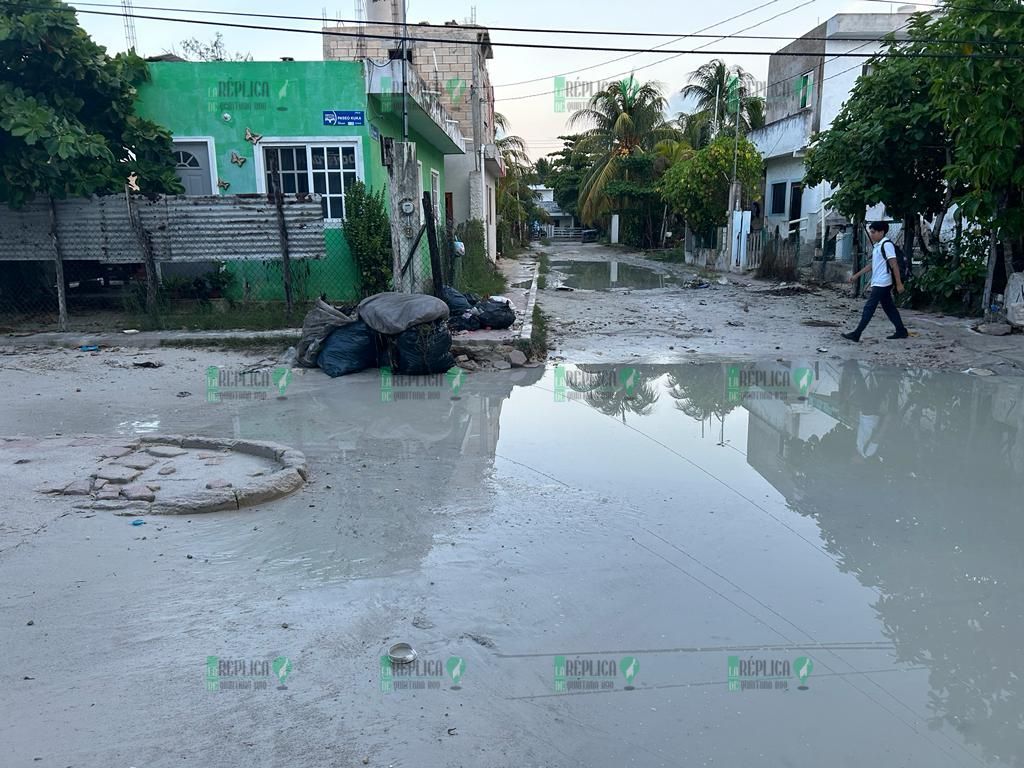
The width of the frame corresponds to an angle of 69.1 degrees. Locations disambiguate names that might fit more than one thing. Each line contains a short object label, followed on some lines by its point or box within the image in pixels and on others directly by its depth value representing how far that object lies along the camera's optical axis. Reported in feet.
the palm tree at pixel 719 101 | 107.76
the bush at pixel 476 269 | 49.67
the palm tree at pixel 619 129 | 123.44
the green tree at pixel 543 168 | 246.88
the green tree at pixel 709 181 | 80.69
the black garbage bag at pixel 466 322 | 33.50
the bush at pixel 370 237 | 38.11
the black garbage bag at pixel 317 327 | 29.12
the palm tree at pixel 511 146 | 127.24
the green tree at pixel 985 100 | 29.63
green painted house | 39.32
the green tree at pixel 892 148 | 41.75
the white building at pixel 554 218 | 211.25
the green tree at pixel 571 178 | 164.66
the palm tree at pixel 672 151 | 108.37
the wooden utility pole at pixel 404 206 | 32.30
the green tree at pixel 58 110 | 32.60
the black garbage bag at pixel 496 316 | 33.76
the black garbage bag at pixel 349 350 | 28.50
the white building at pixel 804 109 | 73.15
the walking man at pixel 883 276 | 33.66
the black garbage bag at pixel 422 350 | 27.58
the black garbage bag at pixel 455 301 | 34.68
